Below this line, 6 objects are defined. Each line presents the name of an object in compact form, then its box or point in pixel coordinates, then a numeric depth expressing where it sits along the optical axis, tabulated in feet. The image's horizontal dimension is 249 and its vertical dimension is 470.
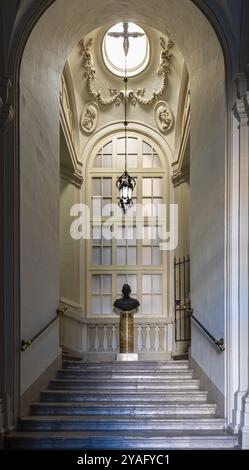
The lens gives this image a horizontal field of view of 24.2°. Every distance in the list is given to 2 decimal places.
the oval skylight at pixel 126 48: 38.58
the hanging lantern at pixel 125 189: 33.24
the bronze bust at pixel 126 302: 34.86
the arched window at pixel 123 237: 39.55
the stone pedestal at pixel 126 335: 33.06
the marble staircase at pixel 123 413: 17.07
